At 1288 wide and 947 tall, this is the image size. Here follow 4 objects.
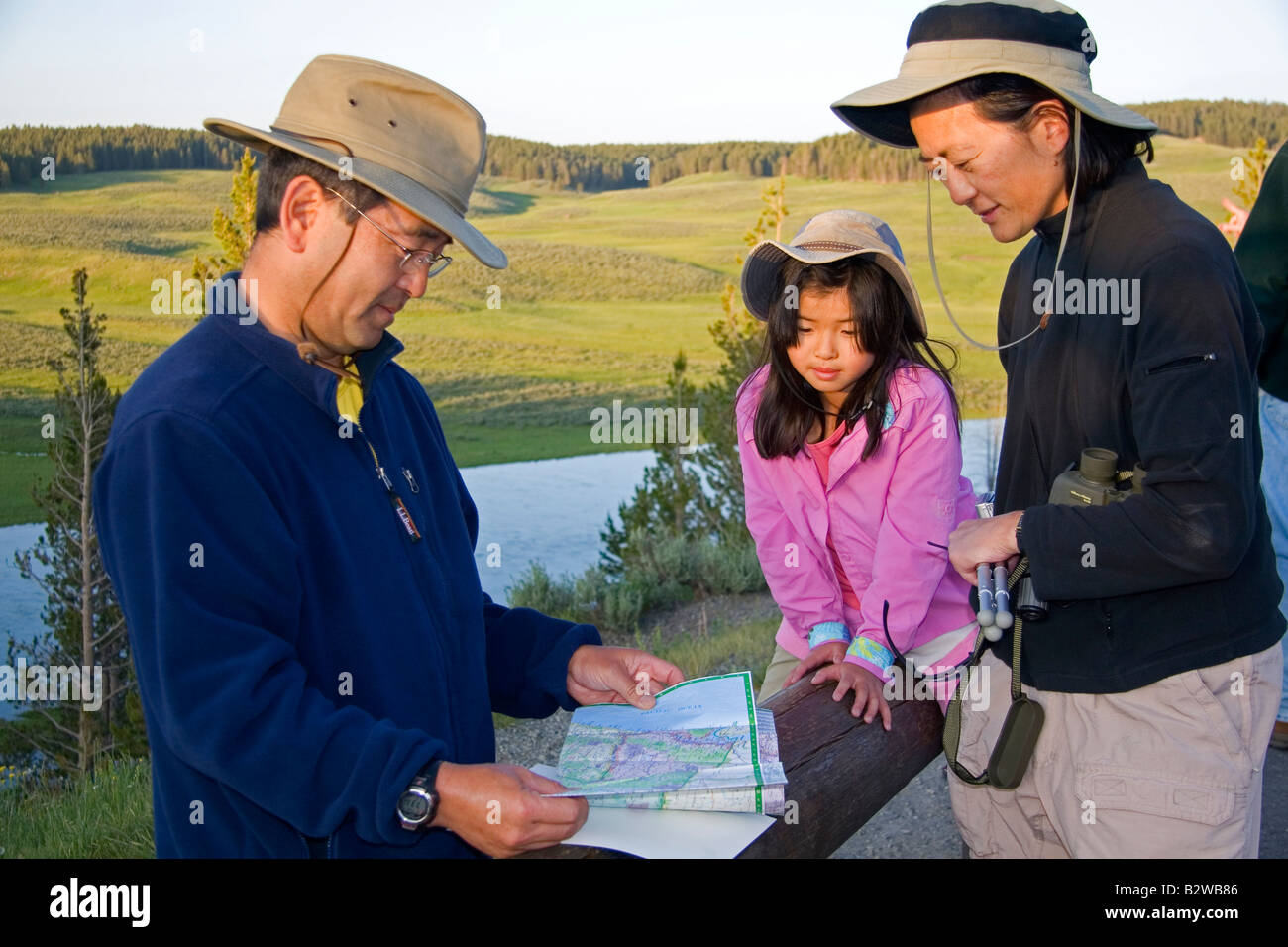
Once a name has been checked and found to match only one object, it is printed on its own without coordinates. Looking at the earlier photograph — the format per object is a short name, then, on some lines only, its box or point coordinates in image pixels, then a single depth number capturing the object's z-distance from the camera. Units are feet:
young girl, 9.25
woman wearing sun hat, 6.25
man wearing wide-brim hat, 5.24
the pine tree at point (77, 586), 22.52
